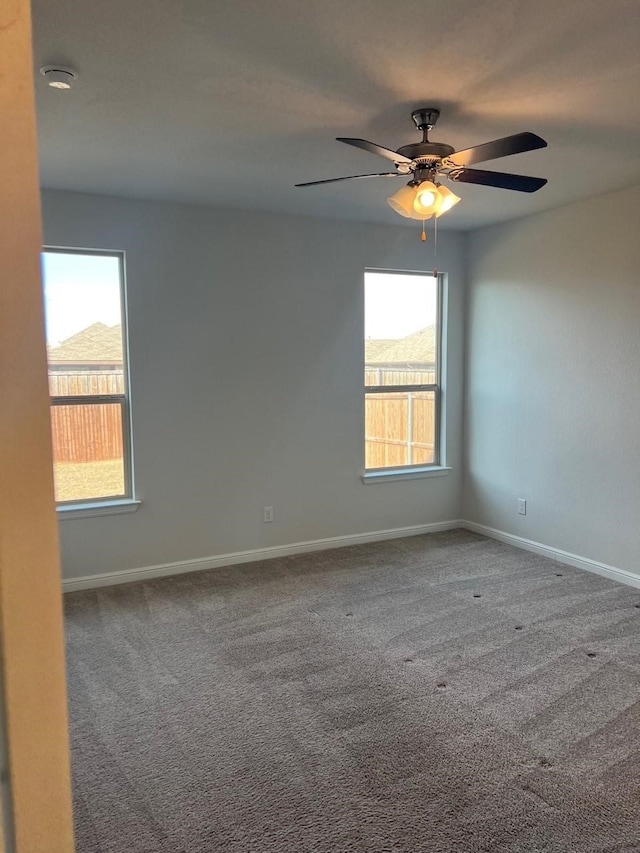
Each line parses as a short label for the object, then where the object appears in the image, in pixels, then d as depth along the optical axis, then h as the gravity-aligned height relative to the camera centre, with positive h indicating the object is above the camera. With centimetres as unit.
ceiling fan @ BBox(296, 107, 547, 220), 247 +84
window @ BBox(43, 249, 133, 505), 381 -5
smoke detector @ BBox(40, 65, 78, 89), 210 +106
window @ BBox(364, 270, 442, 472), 481 -3
